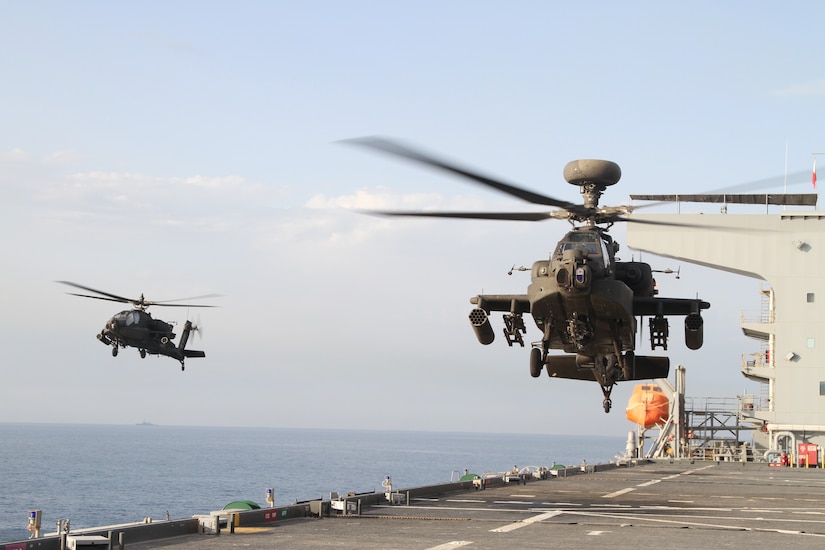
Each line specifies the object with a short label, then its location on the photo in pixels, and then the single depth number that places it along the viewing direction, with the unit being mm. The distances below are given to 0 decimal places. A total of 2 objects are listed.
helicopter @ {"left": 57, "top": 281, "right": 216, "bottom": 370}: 54656
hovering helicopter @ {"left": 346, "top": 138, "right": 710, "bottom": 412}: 27375
